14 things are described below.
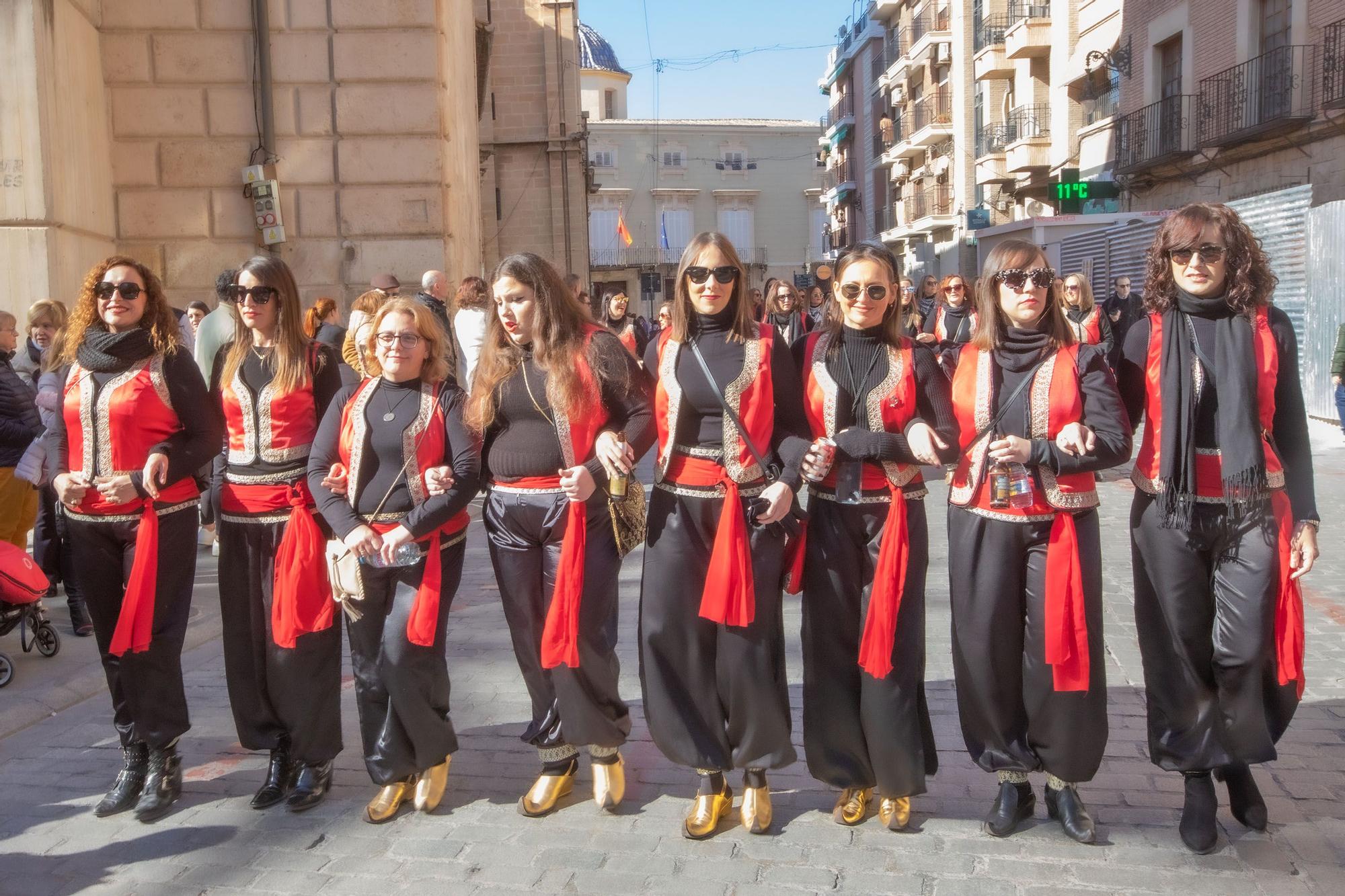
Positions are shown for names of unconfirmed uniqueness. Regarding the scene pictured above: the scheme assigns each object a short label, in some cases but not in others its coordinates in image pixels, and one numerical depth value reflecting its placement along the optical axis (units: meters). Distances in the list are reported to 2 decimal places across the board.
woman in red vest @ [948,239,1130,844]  3.74
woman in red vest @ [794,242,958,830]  3.81
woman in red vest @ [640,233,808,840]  3.92
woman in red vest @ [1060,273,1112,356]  8.63
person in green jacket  11.95
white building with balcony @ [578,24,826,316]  62.75
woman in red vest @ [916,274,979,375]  11.60
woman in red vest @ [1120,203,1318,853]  3.71
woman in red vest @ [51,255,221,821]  4.22
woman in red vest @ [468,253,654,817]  4.04
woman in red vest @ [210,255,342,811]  4.21
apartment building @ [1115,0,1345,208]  18.02
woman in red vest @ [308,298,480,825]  4.02
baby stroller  5.75
